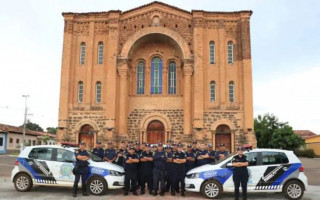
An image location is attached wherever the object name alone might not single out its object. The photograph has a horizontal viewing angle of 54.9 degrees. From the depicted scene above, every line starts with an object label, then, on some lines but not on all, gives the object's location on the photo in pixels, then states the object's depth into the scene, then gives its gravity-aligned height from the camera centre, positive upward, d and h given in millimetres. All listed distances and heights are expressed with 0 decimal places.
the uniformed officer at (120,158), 11992 -611
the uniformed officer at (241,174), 9438 -931
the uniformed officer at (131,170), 10258 -933
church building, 22484 +4846
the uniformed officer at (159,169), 10219 -875
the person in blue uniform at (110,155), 11992 -505
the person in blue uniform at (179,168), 10211 -830
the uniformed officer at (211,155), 11856 -462
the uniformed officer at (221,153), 12193 -385
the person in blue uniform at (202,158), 11562 -556
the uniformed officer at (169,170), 10315 -910
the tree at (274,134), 42312 +1367
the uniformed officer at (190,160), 11203 -617
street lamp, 48125 +4565
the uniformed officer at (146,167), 10512 -850
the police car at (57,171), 10188 -983
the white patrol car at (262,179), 9852 -1121
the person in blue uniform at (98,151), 12281 -361
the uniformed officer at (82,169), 9898 -866
